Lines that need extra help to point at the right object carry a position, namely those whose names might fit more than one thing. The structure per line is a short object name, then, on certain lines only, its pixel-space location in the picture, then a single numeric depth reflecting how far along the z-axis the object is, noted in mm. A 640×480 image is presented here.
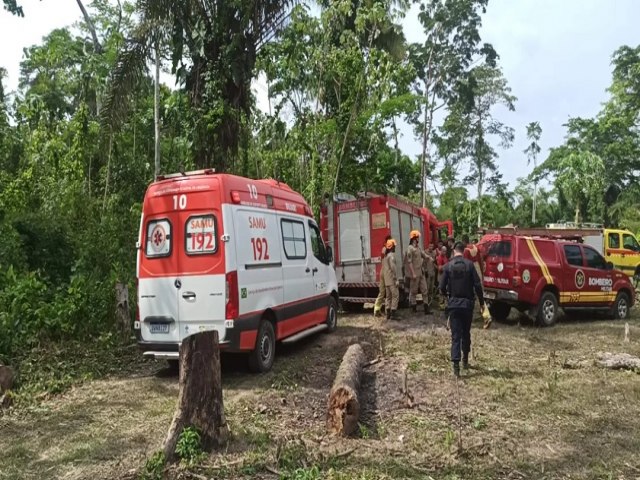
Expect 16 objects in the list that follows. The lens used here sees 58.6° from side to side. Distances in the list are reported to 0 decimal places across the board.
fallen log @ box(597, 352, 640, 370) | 8062
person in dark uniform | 7652
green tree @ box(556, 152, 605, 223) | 36250
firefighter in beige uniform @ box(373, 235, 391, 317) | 12305
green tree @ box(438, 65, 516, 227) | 37716
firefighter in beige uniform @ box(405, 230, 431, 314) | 12617
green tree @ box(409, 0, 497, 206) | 30734
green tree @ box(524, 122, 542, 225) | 50406
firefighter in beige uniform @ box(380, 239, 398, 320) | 12008
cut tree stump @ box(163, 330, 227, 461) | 4887
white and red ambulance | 7203
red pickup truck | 11555
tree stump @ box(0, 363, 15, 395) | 6915
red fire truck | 13188
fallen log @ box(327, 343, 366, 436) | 5371
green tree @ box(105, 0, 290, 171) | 10953
